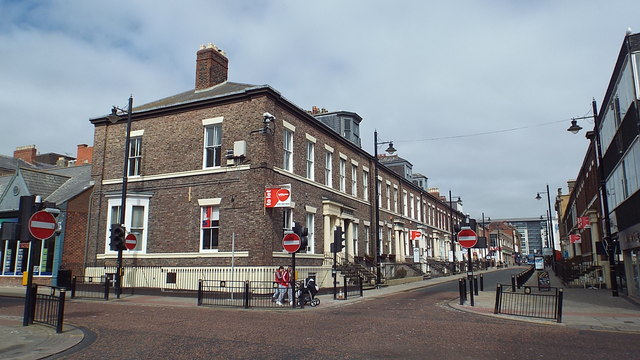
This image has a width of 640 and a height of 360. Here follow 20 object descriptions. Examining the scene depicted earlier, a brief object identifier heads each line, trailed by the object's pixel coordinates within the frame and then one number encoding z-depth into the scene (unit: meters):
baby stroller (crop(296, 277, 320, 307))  17.83
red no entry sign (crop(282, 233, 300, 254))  17.70
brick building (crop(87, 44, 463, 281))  22.19
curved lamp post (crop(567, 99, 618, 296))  20.94
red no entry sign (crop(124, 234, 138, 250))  21.75
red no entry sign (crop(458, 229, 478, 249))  17.73
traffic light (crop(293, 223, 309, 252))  17.75
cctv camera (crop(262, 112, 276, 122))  21.91
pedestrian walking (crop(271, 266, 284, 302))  18.30
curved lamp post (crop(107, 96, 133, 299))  19.81
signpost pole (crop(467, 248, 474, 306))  16.36
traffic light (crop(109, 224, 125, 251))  19.45
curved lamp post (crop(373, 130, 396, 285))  27.65
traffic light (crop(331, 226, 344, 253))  20.76
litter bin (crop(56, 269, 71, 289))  22.00
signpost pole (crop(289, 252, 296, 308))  16.91
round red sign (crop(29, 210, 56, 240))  11.40
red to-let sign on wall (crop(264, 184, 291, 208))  21.16
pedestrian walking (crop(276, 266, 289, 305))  18.12
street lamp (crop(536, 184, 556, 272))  52.83
